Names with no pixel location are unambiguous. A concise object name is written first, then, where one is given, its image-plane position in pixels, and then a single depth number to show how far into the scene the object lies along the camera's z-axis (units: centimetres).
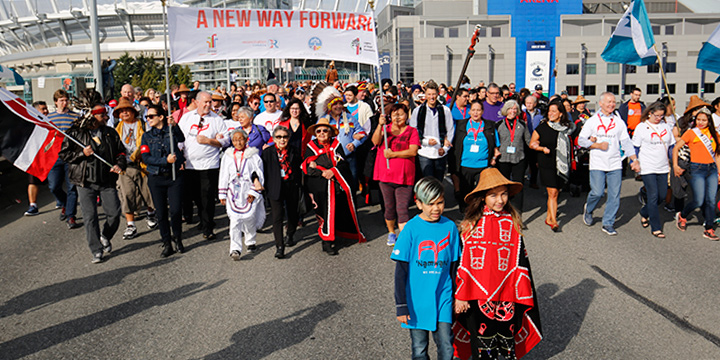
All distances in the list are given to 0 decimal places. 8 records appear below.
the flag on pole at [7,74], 1247
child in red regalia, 369
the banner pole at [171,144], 723
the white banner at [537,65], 6016
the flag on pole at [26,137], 497
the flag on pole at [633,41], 898
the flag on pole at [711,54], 870
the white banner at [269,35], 820
